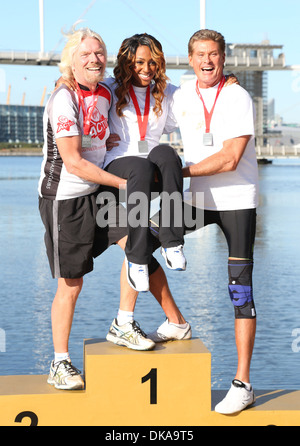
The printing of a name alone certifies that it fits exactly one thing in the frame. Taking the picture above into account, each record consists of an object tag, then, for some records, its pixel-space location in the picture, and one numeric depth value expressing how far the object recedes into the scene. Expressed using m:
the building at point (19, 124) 181.75
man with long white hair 4.32
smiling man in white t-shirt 4.42
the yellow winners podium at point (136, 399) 4.22
